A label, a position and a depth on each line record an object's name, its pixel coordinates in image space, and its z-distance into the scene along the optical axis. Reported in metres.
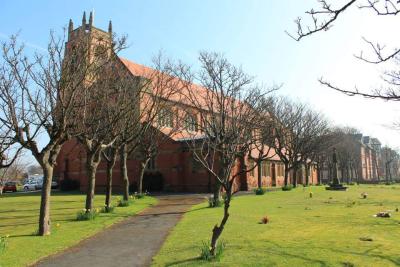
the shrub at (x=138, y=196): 31.93
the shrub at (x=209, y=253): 9.91
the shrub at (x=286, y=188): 38.37
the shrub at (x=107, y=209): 21.53
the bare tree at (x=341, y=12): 4.66
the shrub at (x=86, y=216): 18.55
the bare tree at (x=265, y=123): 31.55
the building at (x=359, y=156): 74.06
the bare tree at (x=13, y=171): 12.68
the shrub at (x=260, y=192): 33.75
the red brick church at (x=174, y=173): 43.66
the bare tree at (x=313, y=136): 46.25
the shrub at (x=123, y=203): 25.13
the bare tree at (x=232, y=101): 25.03
